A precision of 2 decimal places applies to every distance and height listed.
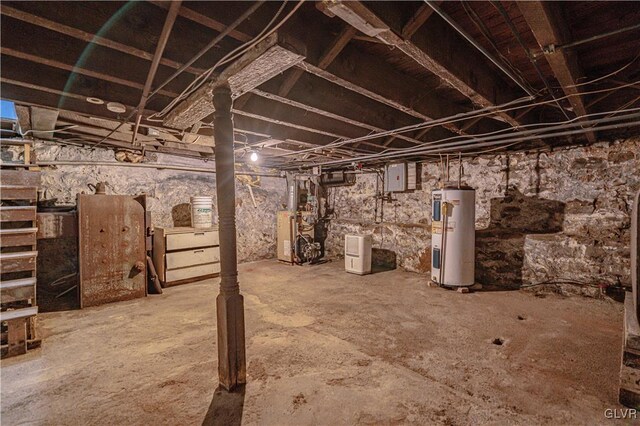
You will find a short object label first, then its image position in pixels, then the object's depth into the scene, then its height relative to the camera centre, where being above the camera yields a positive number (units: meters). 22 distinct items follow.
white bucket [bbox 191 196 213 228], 4.82 -0.11
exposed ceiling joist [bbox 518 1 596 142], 1.30 +0.90
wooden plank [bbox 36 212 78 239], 3.29 -0.24
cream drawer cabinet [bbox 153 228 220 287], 4.31 -0.80
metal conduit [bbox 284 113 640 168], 2.35 +0.73
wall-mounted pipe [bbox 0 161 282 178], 3.90 +0.65
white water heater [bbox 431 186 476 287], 4.12 -0.48
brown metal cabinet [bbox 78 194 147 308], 3.49 -0.58
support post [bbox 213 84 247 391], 1.96 -0.41
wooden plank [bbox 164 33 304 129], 1.54 +0.84
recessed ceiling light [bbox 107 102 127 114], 2.40 +0.86
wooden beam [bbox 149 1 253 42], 1.36 +0.95
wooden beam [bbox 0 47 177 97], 1.65 +0.89
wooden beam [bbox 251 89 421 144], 2.29 +0.88
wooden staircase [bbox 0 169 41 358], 2.43 -0.52
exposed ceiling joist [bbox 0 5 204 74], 1.36 +0.92
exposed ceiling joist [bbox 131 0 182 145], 1.29 +0.86
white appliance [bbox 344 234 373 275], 5.10 -0.91
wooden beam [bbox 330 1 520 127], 1.39 +0.95
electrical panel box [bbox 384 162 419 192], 5.41 +0.55
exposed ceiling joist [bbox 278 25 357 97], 1.70 +0.99
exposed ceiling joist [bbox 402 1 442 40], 1.44 +0.97
